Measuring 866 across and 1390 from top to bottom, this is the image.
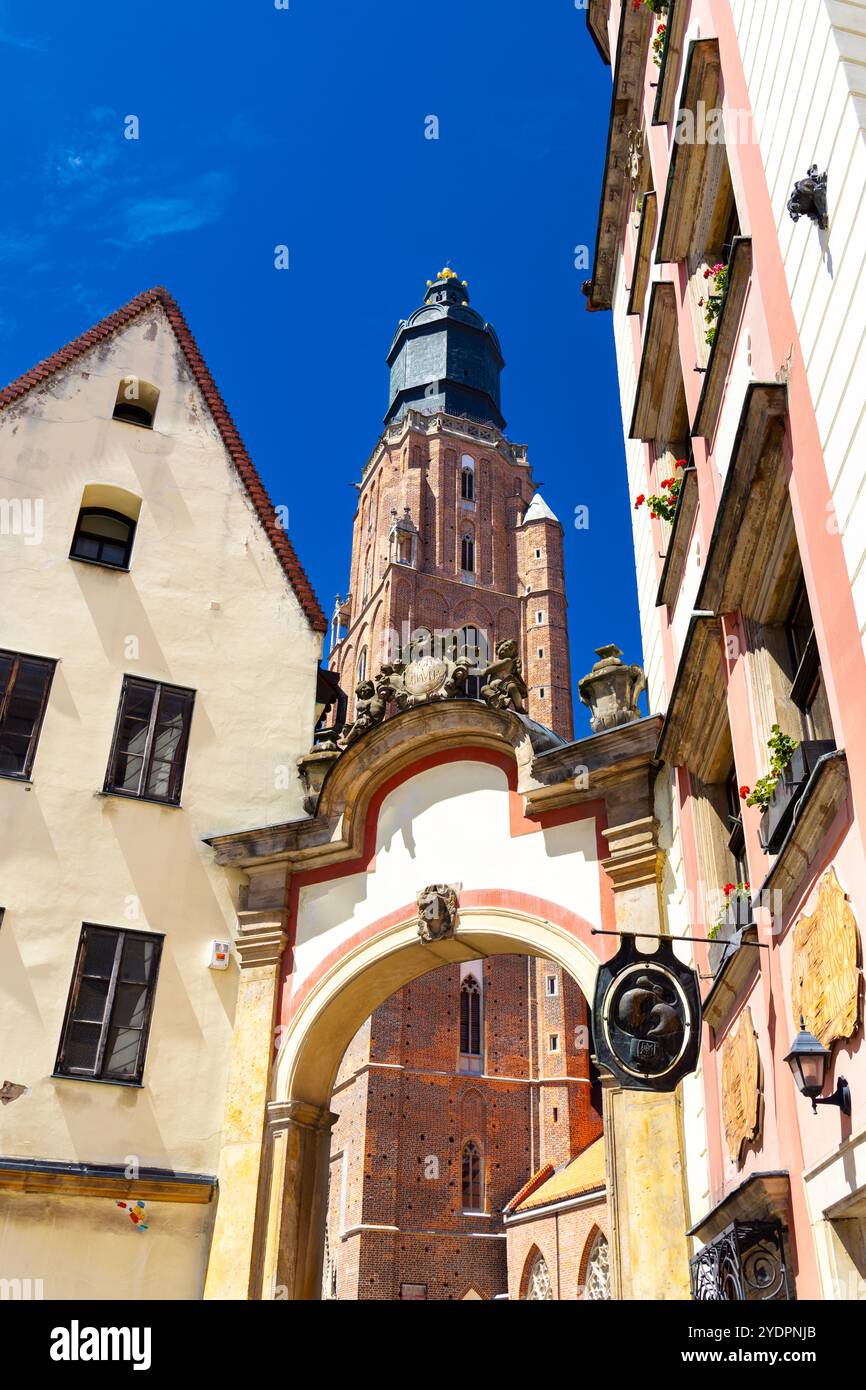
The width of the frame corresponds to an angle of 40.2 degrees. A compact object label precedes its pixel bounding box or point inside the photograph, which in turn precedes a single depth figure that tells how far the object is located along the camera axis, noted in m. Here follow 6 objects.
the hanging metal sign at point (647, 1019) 8.06
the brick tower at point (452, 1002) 43.25
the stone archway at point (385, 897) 12.08
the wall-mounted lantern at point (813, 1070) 5.84
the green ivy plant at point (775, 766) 7.09
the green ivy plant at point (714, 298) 9.05
